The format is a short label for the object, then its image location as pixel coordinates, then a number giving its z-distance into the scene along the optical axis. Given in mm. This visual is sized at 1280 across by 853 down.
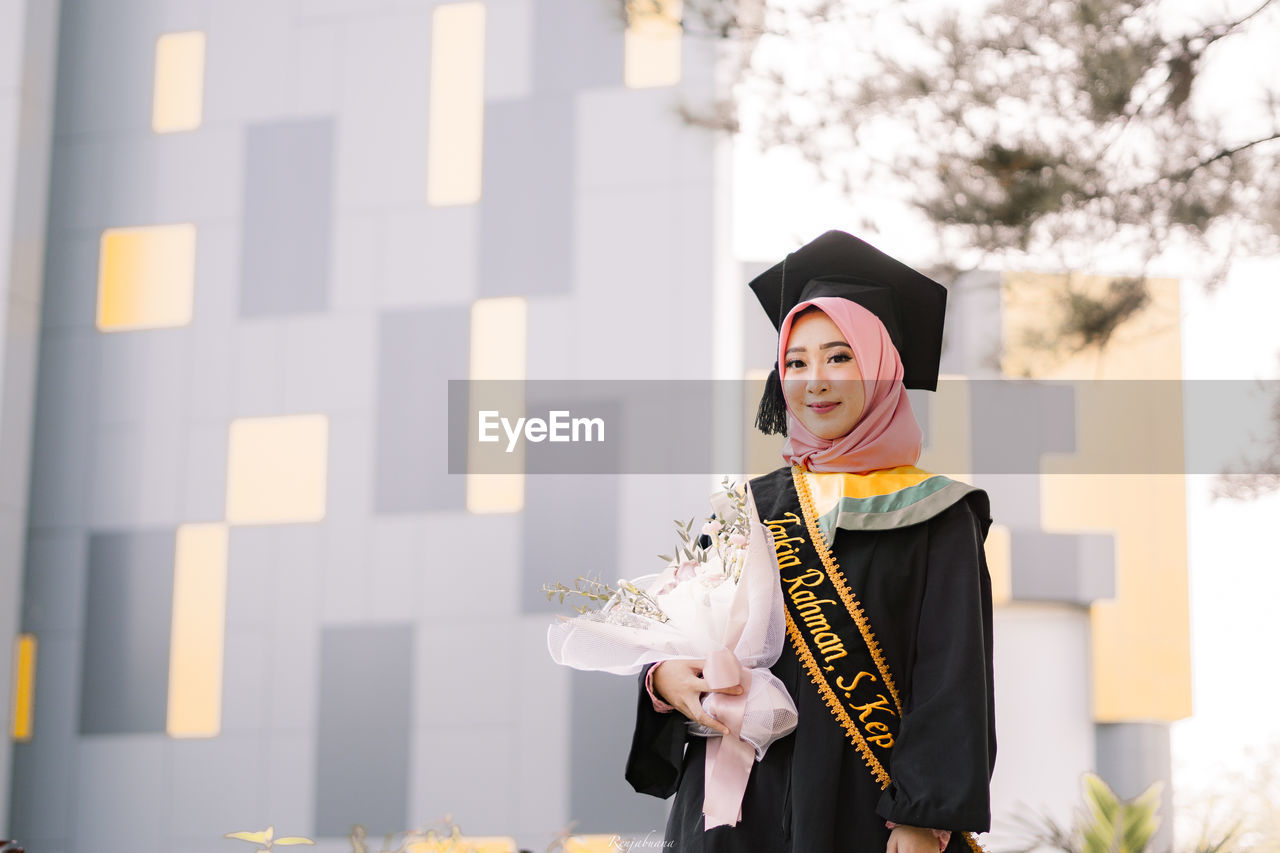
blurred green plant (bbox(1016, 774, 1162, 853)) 3613
